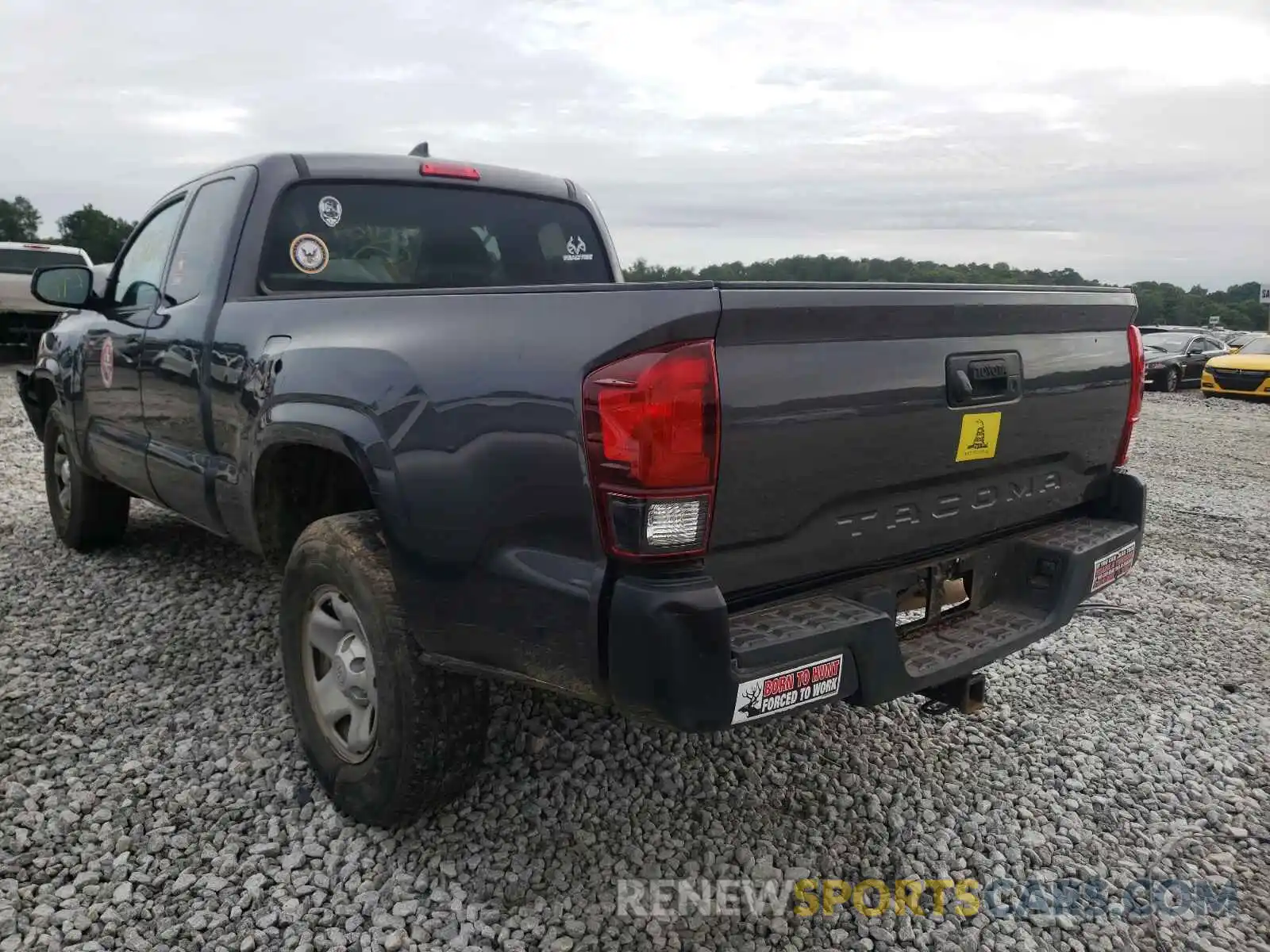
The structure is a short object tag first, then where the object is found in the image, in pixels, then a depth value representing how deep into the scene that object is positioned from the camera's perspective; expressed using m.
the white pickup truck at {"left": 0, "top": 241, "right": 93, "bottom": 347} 15.14
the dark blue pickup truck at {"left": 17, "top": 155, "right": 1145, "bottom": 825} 2.04
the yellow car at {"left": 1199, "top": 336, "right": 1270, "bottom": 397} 18.05
